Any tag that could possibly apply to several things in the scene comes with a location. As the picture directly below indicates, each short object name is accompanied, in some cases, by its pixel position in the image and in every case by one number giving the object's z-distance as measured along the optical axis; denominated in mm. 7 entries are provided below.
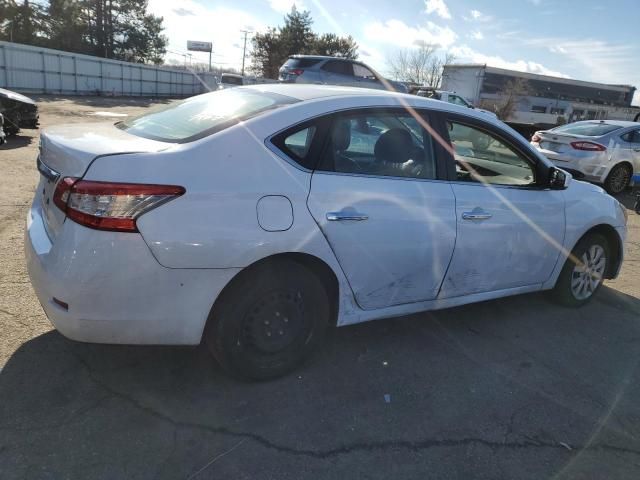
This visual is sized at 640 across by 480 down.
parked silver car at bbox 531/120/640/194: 9844
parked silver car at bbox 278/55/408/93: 15250
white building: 67625
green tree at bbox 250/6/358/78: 58719
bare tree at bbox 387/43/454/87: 64000
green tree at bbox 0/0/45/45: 38031
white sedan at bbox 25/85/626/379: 2350
